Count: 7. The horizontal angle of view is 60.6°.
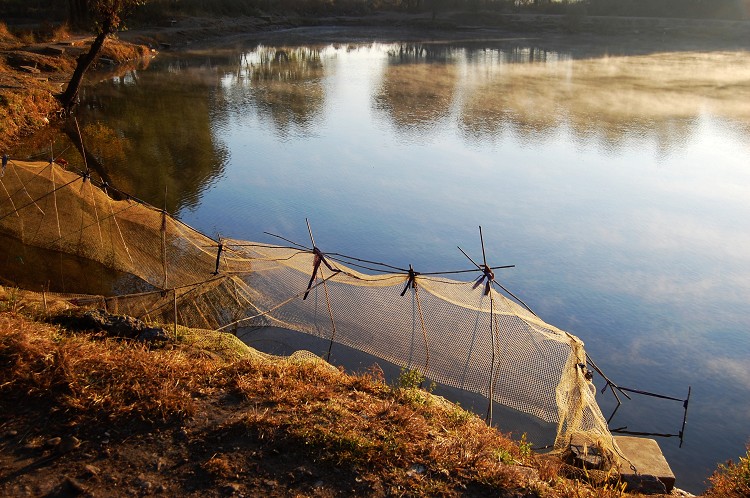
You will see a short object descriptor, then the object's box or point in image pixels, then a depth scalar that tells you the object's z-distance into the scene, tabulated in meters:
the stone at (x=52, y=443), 3.54
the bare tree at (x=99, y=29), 13.67
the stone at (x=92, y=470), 3.39
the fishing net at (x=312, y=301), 5.57
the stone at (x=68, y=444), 3.53
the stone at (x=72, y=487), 3.28
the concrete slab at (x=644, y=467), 4.57
